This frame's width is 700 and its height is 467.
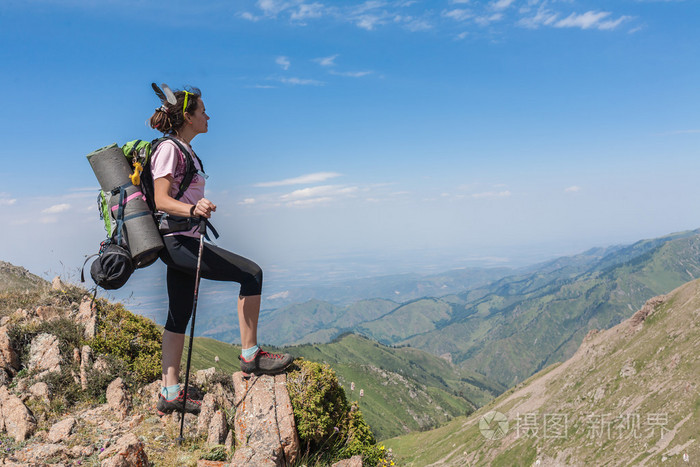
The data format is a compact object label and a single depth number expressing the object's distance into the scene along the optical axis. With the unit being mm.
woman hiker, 5953
